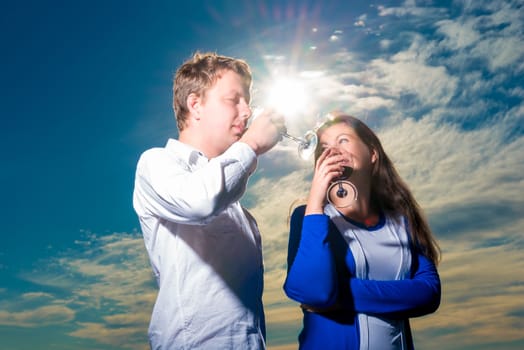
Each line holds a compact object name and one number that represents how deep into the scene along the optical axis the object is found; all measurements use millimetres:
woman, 2213
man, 1949
